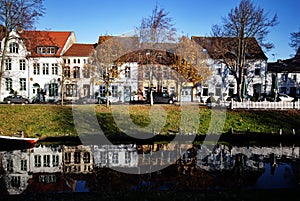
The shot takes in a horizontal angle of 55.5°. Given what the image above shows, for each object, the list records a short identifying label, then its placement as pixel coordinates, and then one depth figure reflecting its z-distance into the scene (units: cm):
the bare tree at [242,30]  2987
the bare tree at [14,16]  2588
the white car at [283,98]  3116
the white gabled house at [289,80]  4250
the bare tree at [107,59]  2667
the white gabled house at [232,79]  4109
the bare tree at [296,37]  3261
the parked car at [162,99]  3153
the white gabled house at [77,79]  3969
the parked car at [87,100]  3258
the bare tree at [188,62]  2770
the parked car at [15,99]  3320
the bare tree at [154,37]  2389
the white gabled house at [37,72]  3975
